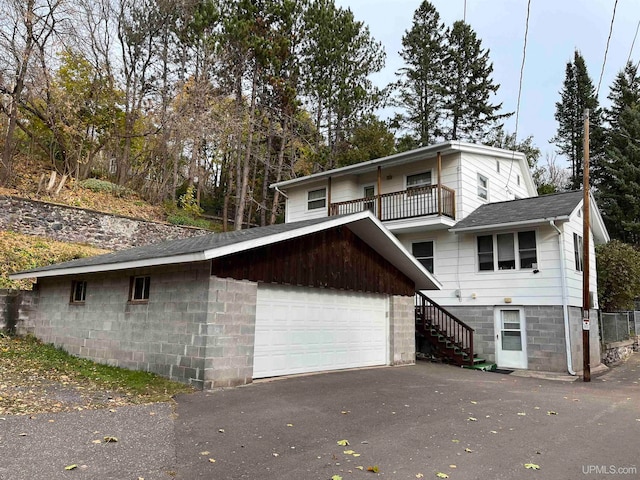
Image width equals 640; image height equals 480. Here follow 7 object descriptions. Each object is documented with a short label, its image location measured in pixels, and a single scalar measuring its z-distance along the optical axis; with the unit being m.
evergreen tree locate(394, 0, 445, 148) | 32.38
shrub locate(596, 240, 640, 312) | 17.72
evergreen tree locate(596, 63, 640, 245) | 30.53
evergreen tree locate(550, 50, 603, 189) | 36.72
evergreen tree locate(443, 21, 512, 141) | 32.34
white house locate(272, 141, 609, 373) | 13.30
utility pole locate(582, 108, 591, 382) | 10.91
